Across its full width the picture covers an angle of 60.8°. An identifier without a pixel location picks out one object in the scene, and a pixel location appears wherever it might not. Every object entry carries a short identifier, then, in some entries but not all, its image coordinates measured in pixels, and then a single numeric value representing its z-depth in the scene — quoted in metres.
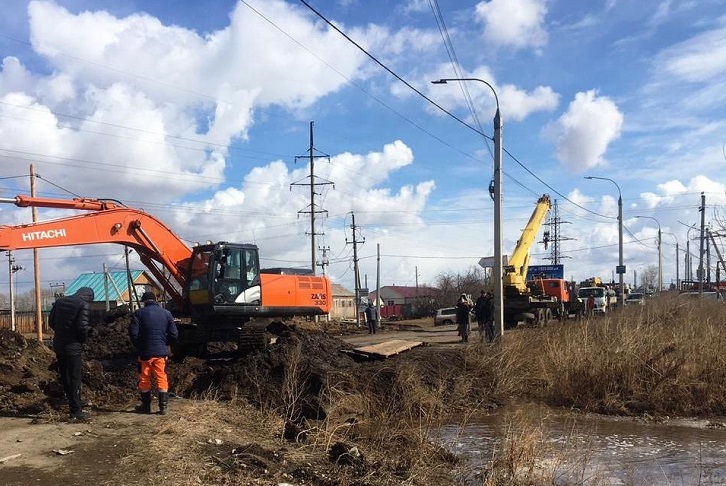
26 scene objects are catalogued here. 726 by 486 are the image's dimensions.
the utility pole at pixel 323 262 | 51.97
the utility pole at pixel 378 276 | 45.42
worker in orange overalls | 9.01
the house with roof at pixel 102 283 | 56.22
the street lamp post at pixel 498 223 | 17.44
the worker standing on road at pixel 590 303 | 39.31
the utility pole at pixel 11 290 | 36.00
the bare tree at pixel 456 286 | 74.89
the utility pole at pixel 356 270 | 45.09
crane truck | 27.50
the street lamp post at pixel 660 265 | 59.50
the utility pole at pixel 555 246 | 79.69
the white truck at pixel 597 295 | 41.56
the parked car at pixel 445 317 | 46.69
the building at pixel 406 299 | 70.94
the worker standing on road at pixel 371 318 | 33.53
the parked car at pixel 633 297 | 48.67
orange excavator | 14.18
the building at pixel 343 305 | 84.50
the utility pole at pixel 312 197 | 45.38
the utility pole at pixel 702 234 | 41.25
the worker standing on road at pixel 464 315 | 22.19
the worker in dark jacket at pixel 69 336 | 8.48
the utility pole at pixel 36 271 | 30.85
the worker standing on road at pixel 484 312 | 21.50
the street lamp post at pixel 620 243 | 33.38
